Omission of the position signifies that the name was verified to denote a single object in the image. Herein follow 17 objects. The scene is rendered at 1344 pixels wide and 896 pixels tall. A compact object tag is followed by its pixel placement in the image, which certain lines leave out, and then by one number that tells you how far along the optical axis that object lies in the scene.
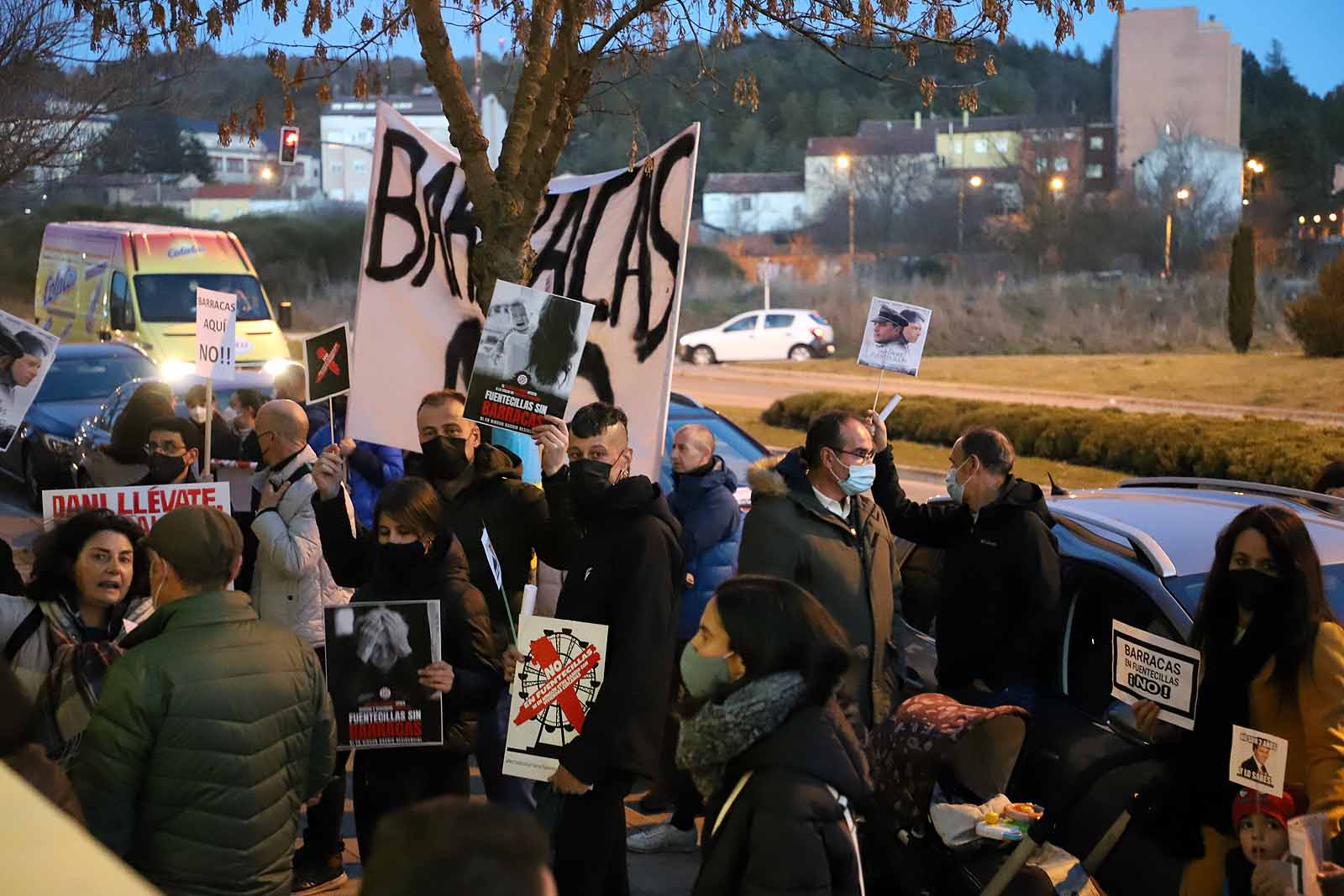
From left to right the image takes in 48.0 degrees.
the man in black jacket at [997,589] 5.59
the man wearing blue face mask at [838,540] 5.46
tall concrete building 86.31
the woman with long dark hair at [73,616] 4.17
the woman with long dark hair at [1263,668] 4.18
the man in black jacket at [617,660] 4.55
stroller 4.58
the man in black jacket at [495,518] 5.61
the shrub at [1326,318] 28.66
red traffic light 29.64
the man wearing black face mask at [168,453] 6.88
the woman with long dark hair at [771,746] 3.08
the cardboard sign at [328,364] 7.70
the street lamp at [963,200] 77.35
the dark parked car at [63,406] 14.24
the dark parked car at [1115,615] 4.96
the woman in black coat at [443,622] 5.02
